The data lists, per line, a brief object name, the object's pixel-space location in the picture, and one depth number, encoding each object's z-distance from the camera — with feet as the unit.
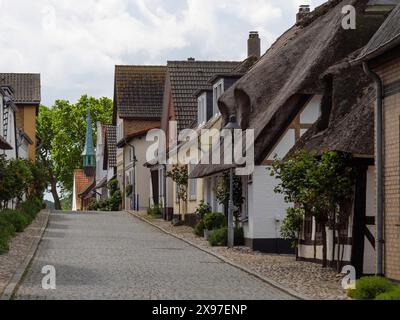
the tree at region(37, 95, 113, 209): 329.31
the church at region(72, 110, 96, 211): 323.16
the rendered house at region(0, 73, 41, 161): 214.07
